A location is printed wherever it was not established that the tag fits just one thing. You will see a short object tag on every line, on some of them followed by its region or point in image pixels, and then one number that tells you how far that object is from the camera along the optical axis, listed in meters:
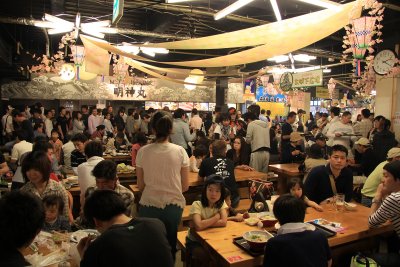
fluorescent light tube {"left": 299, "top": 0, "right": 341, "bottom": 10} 3.93
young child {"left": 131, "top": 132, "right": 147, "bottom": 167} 5.70
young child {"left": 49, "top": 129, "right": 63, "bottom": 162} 5.97
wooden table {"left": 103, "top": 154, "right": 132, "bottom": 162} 7.11
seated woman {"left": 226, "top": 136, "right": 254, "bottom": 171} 5.97
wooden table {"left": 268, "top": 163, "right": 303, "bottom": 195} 5.70
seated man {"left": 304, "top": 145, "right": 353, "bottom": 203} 3.65
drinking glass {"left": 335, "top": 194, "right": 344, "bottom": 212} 3.26
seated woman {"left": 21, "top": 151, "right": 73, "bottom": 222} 2.96
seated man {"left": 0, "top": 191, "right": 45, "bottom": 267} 1.51
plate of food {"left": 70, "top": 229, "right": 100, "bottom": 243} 2.47
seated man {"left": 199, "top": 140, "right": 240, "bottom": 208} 4.33
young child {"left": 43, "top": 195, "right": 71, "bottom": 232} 2.81
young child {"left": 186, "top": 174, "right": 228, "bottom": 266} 2.85
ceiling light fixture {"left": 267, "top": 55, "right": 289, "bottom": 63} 9.66
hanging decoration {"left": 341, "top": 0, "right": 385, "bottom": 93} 4.16
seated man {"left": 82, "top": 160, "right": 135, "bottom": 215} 2.82
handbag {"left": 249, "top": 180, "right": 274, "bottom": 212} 3.33
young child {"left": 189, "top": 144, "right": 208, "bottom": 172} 5.26
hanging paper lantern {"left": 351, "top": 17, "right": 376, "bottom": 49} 4.19
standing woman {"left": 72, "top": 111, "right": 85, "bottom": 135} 9.76
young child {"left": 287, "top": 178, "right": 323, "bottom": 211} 3.39
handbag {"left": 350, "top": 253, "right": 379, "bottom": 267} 2.78
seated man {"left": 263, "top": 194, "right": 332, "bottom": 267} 2.13
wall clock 6.88
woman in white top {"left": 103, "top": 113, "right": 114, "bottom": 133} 10.32
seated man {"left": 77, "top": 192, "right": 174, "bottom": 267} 1.63
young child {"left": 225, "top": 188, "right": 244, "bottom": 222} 3.07
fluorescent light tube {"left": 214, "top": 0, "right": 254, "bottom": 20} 4.16
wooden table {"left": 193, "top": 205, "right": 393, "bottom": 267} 2.39
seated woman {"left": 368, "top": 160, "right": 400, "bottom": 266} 2.72
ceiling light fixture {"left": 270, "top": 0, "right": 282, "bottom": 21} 4.14
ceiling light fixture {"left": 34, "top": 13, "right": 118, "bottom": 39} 6.26
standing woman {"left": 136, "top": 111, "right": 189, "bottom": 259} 2.90
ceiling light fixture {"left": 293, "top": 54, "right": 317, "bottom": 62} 9.89
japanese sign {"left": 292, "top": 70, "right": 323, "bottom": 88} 9.95
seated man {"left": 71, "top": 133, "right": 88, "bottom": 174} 5.09
